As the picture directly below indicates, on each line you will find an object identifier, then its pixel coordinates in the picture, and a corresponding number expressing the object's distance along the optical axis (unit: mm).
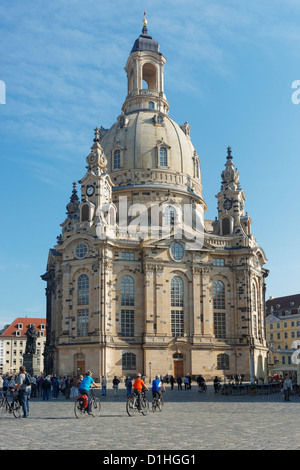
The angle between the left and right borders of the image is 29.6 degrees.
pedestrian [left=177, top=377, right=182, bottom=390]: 50938
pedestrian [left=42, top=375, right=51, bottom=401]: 37219
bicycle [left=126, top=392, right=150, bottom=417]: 25444
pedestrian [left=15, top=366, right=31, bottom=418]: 23172
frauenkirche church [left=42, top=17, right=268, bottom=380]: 65000
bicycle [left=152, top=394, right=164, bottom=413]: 27227
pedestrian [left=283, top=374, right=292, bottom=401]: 34469
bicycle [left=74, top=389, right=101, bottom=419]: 23297
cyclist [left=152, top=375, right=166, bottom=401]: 27506
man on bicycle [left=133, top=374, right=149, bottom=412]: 25236
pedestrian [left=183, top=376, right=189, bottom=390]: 50853
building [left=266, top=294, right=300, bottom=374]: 102500
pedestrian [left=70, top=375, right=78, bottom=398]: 37497
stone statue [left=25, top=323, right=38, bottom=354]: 59000
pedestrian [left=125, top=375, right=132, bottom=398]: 34272
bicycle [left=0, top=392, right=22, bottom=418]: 24386
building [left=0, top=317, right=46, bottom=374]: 117000
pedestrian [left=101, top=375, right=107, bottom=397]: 42250
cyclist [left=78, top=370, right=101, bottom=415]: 22781
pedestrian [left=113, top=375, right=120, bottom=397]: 41375
